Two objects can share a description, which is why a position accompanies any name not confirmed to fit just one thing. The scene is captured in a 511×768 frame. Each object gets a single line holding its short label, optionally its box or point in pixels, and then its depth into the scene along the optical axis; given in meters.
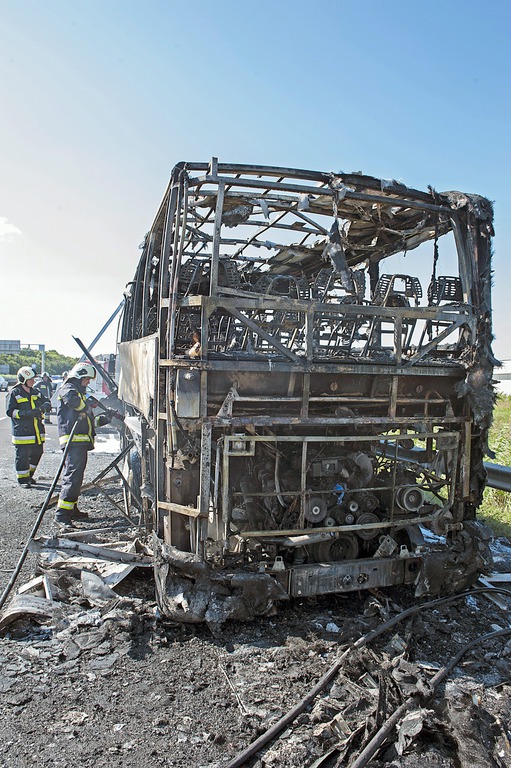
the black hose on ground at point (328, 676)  2.38
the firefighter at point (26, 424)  8.17
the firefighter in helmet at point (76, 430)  6.09
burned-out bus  3.62
